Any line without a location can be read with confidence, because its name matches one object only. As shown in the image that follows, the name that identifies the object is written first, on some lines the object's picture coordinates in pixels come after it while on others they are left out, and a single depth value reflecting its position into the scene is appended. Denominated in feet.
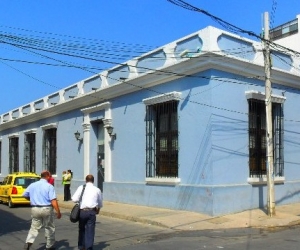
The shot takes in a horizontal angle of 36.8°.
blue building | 47.06
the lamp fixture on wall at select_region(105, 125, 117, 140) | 61.72
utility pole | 44.45
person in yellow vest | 67.51
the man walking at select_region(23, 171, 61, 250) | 28.37
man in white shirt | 27.09
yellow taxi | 60.59
